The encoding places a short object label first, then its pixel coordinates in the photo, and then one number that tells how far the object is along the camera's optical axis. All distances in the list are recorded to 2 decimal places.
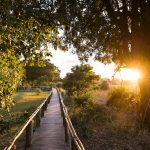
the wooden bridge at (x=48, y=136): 4.66
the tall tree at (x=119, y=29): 7.35
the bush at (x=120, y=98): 10.66
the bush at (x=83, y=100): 12.06
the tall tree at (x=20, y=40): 5.06
